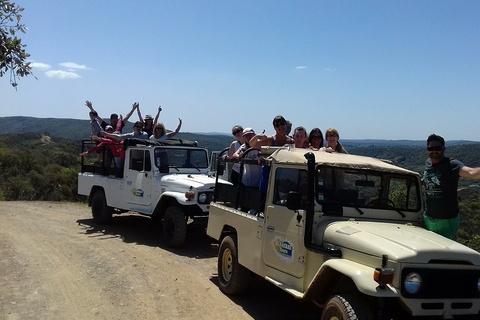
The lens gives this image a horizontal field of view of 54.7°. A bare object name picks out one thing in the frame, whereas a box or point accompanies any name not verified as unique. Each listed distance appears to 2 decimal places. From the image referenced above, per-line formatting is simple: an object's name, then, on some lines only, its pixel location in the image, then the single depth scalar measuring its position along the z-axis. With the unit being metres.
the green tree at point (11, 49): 5.87
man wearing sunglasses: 4.95
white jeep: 9.01
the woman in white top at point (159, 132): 10.77
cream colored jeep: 3.78
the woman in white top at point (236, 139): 7.61
